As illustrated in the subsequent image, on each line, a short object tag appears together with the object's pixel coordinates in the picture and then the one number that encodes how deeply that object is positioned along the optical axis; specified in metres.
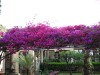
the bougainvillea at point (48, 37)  6.59
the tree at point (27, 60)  13.62
